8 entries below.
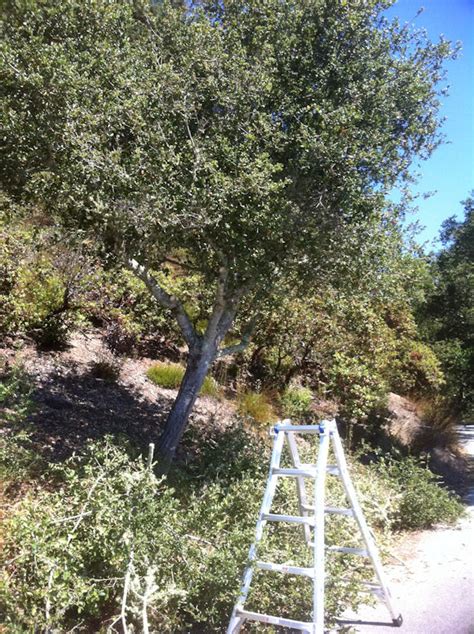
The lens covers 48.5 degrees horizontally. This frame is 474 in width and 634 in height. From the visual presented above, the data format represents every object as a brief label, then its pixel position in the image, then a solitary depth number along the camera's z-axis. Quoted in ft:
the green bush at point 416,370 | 38.58
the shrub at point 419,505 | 21.84
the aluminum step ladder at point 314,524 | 10.21
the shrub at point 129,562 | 10.07
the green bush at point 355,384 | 32.27
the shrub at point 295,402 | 30.32
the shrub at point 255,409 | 27.91
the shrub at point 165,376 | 28.27
